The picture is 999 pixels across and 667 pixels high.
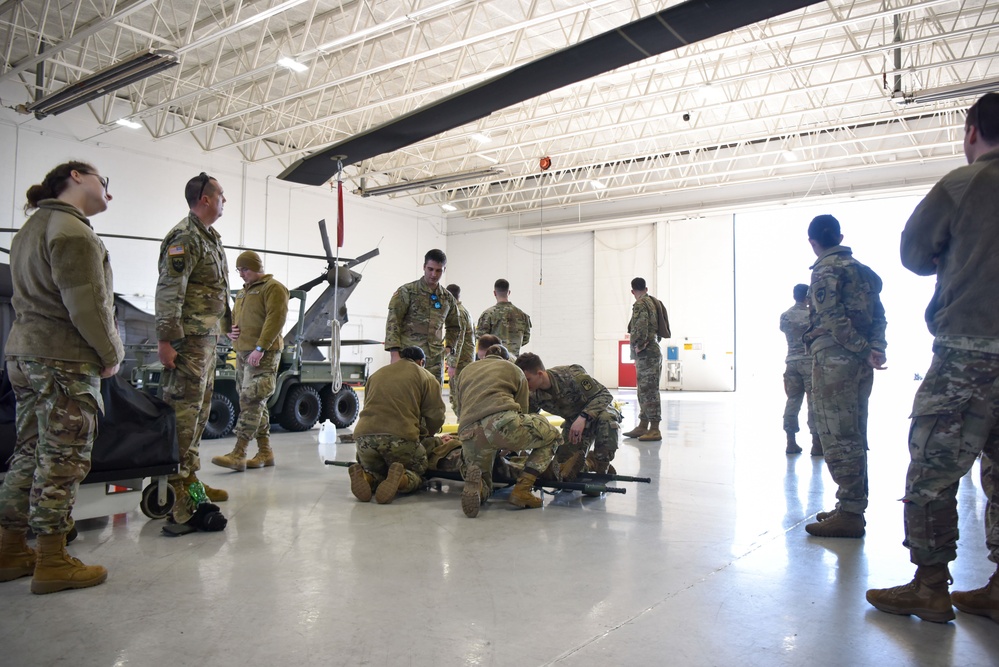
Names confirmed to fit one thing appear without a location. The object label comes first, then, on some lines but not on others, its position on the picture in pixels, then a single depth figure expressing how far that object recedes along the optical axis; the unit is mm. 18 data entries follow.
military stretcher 3838
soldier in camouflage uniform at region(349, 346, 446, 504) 4008
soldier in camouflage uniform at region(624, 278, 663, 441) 7203
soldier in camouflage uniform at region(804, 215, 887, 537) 3250
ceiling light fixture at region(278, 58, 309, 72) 10828
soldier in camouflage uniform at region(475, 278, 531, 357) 8164
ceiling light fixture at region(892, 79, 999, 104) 9836
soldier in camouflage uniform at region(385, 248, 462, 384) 5426
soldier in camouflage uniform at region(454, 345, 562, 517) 3668
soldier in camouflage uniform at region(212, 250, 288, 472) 5047
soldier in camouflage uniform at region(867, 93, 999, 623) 2133
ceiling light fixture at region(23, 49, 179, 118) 9500
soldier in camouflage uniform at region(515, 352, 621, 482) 4105
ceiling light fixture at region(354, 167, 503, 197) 15164
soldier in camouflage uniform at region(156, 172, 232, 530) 3191
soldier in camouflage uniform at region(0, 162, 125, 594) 2400
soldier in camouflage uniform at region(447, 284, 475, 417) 6172
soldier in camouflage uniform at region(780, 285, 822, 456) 6180
